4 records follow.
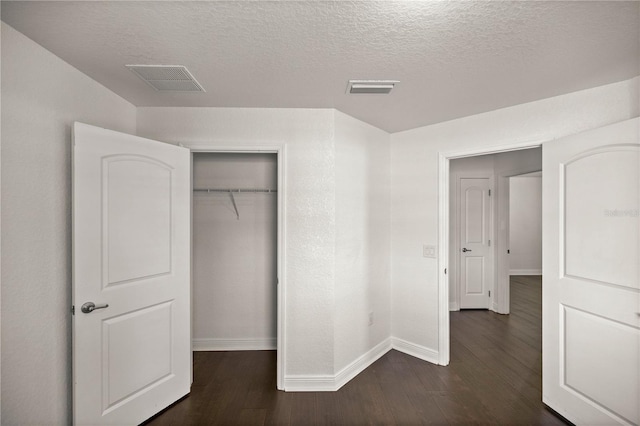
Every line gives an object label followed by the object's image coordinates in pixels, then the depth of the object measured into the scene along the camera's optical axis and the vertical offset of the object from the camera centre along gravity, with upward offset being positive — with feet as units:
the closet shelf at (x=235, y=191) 10.20 +0.79
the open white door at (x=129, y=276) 5.78 -1.45
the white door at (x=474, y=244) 14.80 -1.60
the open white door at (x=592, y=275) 5.77 -1.39
